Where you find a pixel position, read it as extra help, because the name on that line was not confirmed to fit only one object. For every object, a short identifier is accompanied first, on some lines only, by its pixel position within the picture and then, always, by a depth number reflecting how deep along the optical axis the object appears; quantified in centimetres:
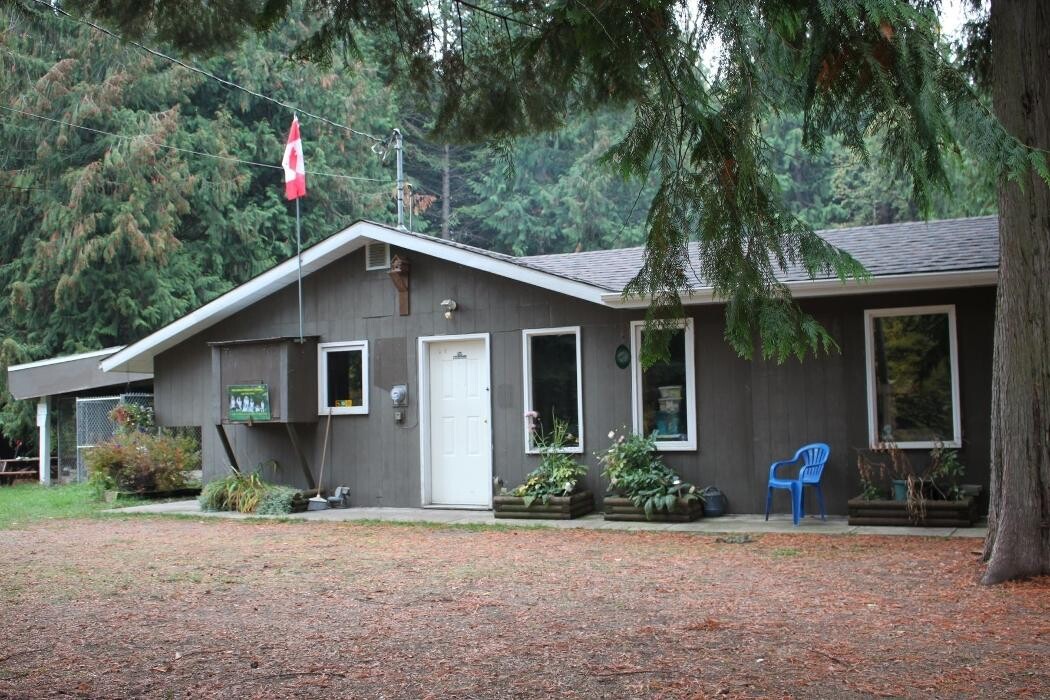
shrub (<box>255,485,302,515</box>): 1165
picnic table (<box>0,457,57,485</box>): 1841
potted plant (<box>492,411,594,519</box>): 1045
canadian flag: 1264
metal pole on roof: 1792
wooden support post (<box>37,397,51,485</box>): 1766
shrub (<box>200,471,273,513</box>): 1195
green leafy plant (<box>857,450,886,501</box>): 945
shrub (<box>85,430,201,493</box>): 1370
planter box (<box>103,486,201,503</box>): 1364
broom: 1198
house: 956
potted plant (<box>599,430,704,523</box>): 992
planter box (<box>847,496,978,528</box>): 884
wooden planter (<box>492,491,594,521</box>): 1038
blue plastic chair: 943
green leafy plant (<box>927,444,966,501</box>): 915
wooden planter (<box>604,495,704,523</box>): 991
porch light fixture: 1155
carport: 1702
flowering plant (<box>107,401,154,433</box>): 1560
